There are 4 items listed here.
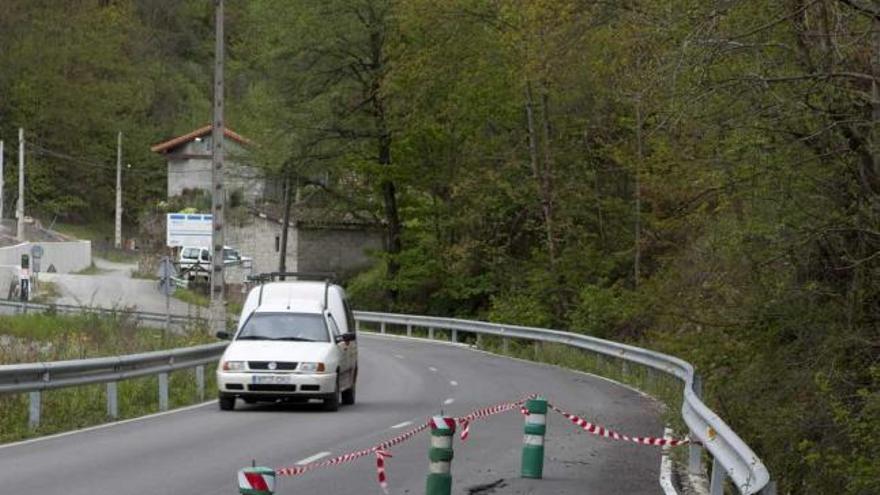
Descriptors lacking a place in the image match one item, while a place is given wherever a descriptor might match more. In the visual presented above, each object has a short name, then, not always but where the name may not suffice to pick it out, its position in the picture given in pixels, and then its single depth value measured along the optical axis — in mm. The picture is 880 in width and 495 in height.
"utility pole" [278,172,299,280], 66938
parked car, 76550
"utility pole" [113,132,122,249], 95400
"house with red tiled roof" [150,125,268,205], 102500
